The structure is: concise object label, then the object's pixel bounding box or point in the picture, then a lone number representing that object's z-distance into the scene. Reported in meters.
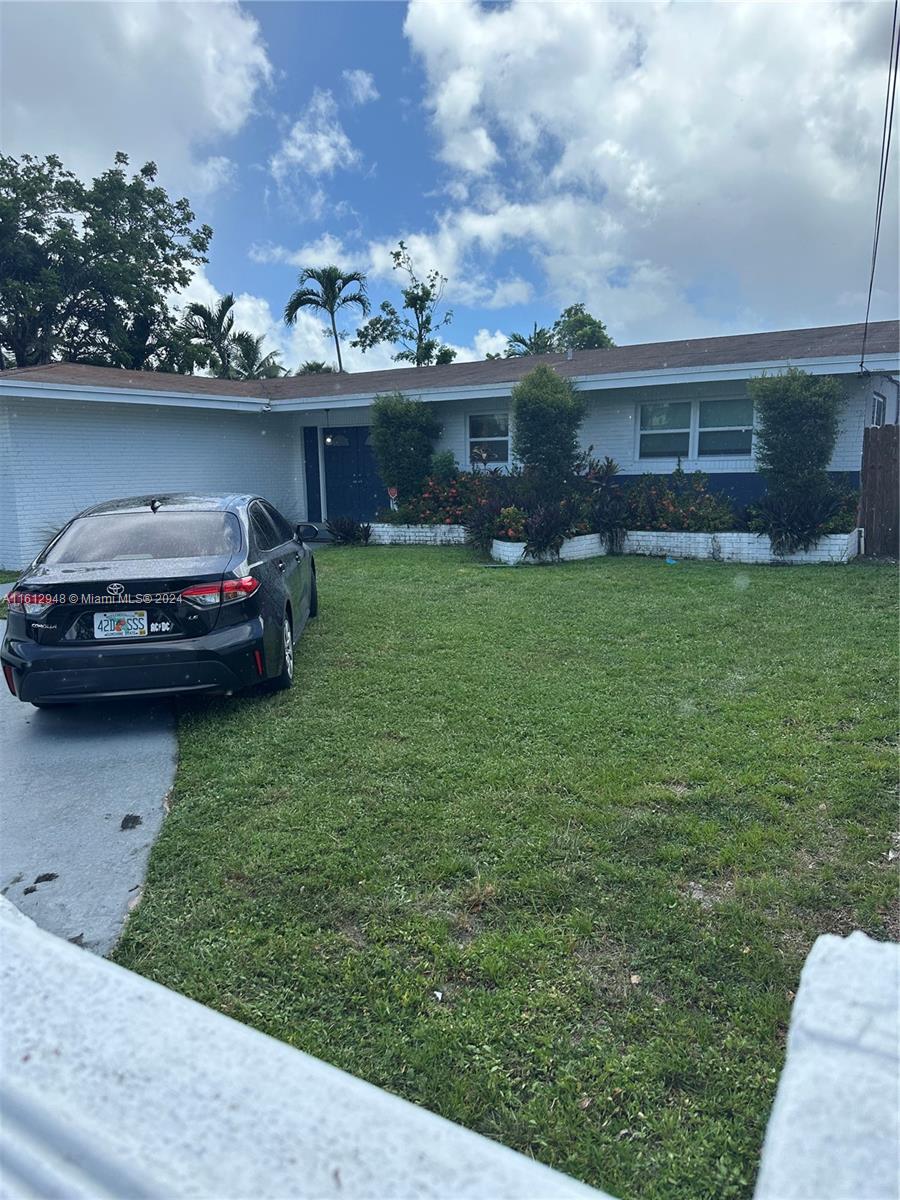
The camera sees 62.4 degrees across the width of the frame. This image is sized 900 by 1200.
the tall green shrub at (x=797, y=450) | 10.66
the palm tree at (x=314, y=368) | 30.80
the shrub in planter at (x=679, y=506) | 11.81
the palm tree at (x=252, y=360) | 30.58
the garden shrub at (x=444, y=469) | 14.93
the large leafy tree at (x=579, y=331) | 36.97
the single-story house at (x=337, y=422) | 11.81
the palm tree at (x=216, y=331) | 28.17
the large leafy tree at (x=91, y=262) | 23.45
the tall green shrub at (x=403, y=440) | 14.56
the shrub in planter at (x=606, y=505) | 12.27
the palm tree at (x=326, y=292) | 25.83
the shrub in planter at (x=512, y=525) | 11.73
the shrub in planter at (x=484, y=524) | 12.24
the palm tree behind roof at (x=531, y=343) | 32.34
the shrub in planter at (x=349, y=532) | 14.41
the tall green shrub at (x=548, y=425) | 12.28
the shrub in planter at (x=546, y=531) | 11.40
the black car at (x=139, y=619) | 4.61
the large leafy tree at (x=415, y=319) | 29.75
